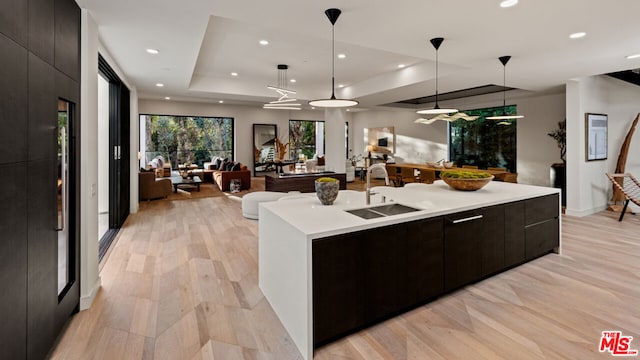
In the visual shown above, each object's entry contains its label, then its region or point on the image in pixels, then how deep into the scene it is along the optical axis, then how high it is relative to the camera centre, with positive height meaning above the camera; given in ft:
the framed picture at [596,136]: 19.38 +2.37
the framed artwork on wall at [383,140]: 39.52 +4.39
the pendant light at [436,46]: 12.30 +5.16
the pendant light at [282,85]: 20.47 +6.80
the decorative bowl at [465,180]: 11.39 -0.22
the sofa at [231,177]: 29.48 -0.30
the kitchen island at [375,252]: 6.61 -1.96
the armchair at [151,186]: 24.13 -0.98
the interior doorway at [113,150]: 15.94 +1.26
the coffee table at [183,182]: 28.31 -0.73
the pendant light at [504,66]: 14.47 +5.31
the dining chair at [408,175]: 25.51 -0.09
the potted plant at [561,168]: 21.90 +0.42
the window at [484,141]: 28.78 +3.18
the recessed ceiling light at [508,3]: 9.08 +4.95
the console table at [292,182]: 24.09 -0.63
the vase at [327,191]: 8.98 -0.49
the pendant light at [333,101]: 9.62 +2.52
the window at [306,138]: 42.39 +4.93
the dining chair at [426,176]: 23.91 -0.16
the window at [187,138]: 35.37 +4.15
